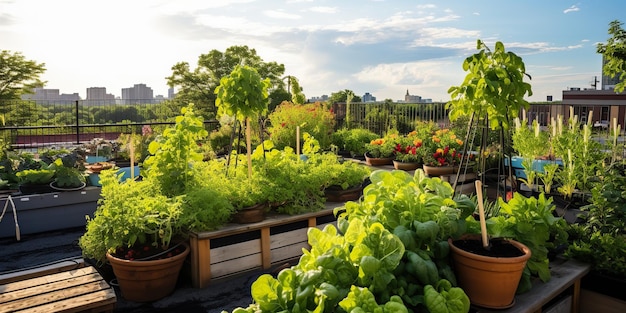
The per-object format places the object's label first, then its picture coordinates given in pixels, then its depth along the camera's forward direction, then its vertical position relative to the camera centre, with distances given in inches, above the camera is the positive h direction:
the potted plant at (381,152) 251.1 -15.2
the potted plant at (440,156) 220.5 -15.6
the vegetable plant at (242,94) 160.2 +10.2
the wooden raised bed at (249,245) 135.8 -38.0
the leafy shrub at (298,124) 317.7 -0.1
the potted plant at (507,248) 77.6 -22.3
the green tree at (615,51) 216.9 +35.2
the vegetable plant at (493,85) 95.0 +8.2
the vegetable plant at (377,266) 61.4 -20.6
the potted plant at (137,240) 122.8 -32.2
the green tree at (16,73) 1091.9 +119.5
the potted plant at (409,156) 233.0 -16.0
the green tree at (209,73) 1520.7 +169.4
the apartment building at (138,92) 1972.2 +135.7
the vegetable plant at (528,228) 88.7 -19.8
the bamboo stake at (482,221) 80.0 -16.8
